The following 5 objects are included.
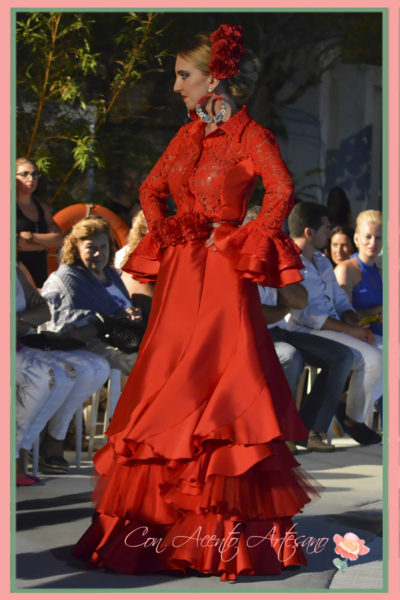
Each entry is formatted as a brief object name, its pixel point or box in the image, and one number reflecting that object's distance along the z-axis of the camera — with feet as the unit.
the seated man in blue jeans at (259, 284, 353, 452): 34.35
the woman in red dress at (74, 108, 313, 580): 17.50
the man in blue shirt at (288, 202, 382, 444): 35.77
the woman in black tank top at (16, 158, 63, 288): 33.31
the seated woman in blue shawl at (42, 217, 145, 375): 30.52
